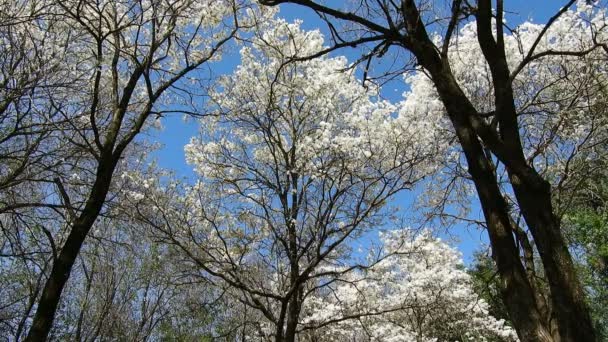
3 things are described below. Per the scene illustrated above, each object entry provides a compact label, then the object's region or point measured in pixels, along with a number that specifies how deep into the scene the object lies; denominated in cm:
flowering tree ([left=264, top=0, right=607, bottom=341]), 273
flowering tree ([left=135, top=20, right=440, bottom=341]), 770
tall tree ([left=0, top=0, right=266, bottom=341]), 509
